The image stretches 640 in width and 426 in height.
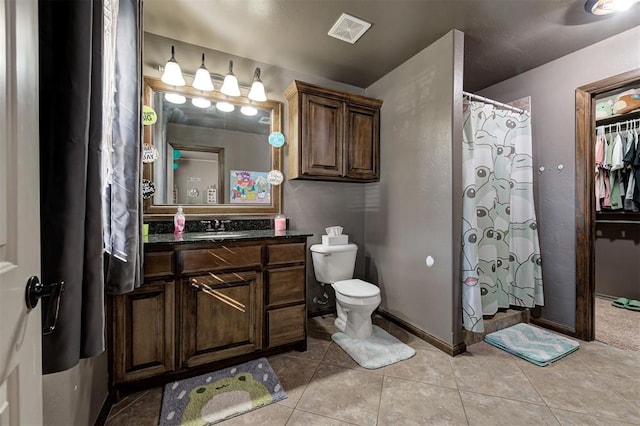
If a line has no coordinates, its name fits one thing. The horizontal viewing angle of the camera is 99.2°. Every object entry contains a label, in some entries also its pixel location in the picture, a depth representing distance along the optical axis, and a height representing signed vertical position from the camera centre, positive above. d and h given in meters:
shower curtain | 2.12 +0.00
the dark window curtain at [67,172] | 0.75 +0.11
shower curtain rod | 2.21 +0.92
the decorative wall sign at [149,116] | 2.00 +0.71
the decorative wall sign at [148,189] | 1.98 +0.17
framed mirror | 2.08 +0.49
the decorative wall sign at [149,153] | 1.98 +0.43
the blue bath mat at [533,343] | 1.93 -1.04
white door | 0.51 +0.00
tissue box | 2.40 -0.26
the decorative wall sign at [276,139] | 2.45 +0.65
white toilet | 2.11 -0.63
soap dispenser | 1.99 -0.09
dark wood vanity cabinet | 1.54 -0.60
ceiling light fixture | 1.64 +1.26
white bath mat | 1.90 -1.04
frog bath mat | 1.41 -1.05
